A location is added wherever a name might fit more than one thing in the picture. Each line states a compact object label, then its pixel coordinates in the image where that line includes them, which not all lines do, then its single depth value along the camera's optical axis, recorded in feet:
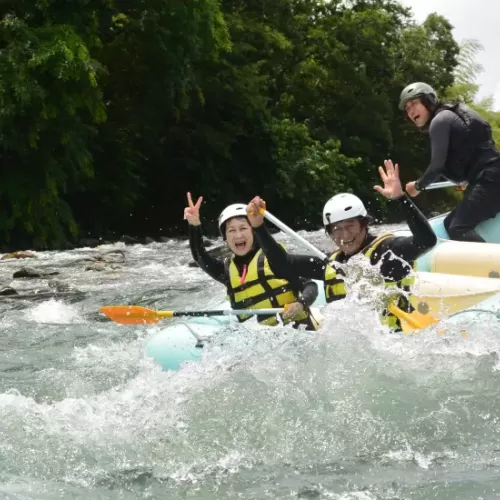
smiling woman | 34.94
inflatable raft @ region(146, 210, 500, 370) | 33.01
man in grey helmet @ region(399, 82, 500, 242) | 36.27
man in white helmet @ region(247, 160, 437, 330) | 30.27
